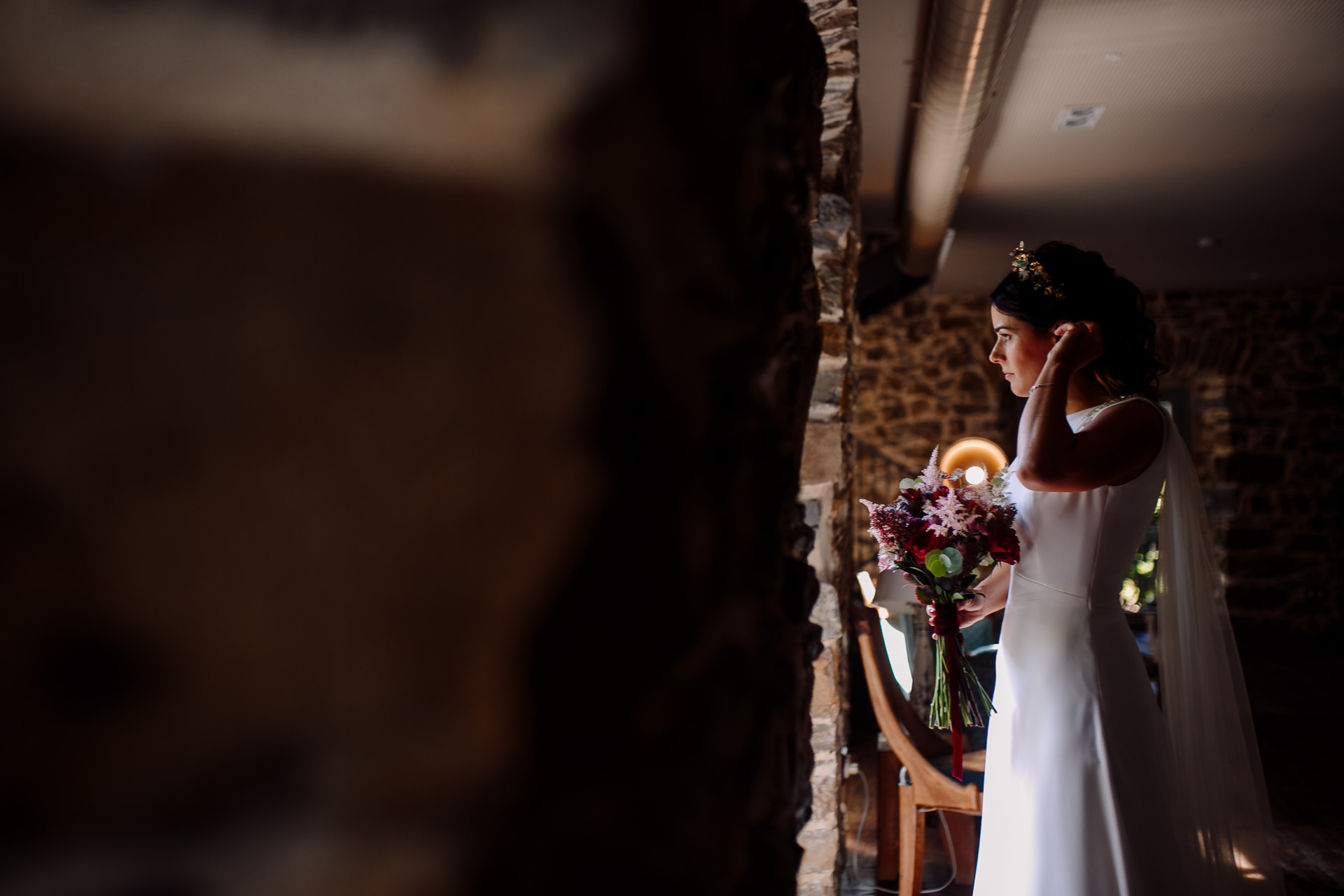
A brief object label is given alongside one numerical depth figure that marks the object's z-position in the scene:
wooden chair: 2.38
